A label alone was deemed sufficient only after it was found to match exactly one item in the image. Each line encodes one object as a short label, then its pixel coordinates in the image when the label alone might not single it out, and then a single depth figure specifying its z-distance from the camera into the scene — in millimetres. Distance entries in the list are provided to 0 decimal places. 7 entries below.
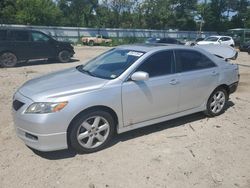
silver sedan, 2882
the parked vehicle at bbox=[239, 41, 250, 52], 19305
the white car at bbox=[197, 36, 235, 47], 19788
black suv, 8956
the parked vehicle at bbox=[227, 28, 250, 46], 26202
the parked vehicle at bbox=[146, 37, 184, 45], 18158
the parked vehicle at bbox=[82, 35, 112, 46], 25615
